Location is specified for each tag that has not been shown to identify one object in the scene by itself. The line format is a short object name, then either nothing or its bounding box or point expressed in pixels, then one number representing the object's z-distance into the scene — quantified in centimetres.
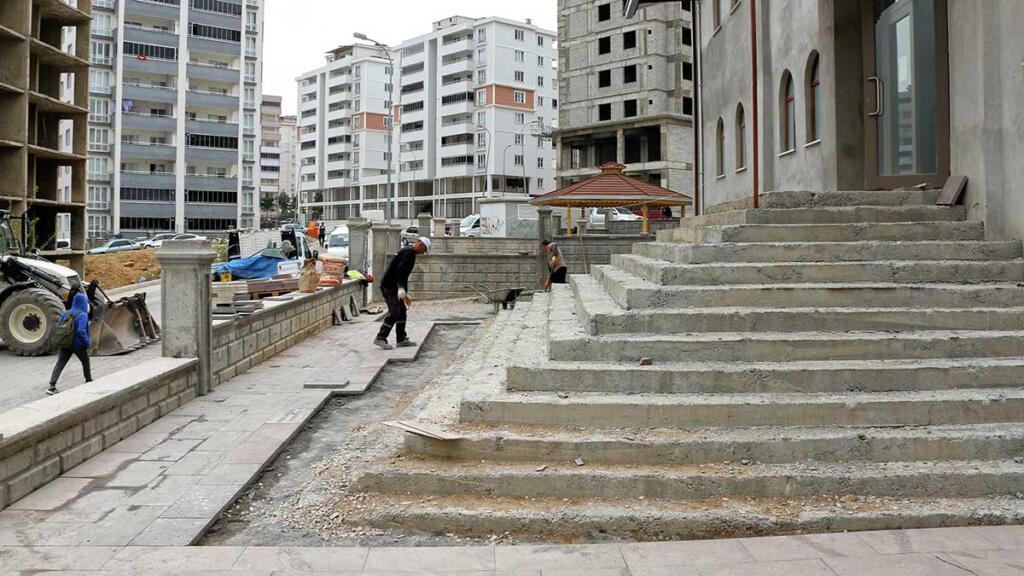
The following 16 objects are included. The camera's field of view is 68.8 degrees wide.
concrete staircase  478
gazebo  2052
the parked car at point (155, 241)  4008
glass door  859
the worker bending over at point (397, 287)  1181
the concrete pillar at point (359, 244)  1942
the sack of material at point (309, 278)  1404
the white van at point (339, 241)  3150
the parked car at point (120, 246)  3854
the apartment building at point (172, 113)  5734
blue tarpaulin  1997
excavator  1225
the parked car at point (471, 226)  4172
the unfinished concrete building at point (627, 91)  4916
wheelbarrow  1683
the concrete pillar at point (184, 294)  789
